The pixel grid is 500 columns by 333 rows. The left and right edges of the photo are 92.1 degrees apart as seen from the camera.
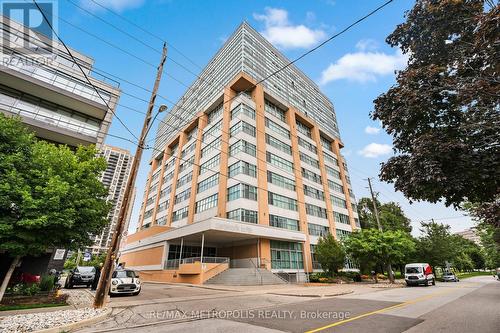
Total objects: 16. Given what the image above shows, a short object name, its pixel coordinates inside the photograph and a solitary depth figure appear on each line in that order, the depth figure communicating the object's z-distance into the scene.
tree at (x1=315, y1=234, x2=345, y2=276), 28.47
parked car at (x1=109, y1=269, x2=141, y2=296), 13.45
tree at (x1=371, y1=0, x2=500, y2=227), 5.90
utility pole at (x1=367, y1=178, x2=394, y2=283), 27.98
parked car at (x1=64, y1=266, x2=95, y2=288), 18.36
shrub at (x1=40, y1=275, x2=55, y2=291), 13.35
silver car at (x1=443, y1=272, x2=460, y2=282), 35.81
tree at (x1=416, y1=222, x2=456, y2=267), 38.56
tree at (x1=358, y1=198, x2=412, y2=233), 50.15
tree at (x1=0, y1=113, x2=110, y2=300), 9.64
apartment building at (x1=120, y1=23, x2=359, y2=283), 28.72
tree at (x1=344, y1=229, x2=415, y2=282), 28.36
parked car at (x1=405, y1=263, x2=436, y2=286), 24.78
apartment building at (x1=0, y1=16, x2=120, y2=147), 16.84
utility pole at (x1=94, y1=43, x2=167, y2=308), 8.91
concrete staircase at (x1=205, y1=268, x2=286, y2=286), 22.83
